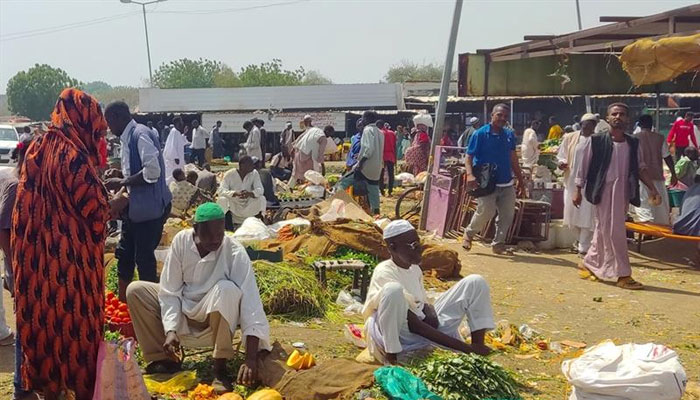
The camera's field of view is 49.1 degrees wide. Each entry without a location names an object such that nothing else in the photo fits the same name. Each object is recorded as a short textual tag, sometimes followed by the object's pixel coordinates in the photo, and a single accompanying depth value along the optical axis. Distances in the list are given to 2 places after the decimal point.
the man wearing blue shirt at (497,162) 9.79
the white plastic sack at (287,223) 9.52
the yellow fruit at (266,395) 4.41
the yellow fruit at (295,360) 4.86
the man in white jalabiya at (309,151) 15.53
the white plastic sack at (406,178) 18.03
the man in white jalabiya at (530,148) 15.59
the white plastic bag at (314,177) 14.88
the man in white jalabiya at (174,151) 14.91
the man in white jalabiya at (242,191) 10.42
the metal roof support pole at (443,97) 11.71
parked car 25.50
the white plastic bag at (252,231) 9.11
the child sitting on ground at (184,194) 11.68
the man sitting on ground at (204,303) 4.77
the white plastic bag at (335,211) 9.62
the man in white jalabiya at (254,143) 17.74
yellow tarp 8.37
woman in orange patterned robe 4.06
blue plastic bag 4.38
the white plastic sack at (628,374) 4.18
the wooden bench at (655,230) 8.97
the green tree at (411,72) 80.38
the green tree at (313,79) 90.46
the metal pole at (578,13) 36.09
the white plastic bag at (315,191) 13.74
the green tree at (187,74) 81.50
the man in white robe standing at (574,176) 9.68
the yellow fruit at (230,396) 4.45
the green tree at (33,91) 69.81
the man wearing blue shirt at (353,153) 13.42
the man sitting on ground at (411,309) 4.89
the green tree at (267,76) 67.44
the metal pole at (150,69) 51.81
